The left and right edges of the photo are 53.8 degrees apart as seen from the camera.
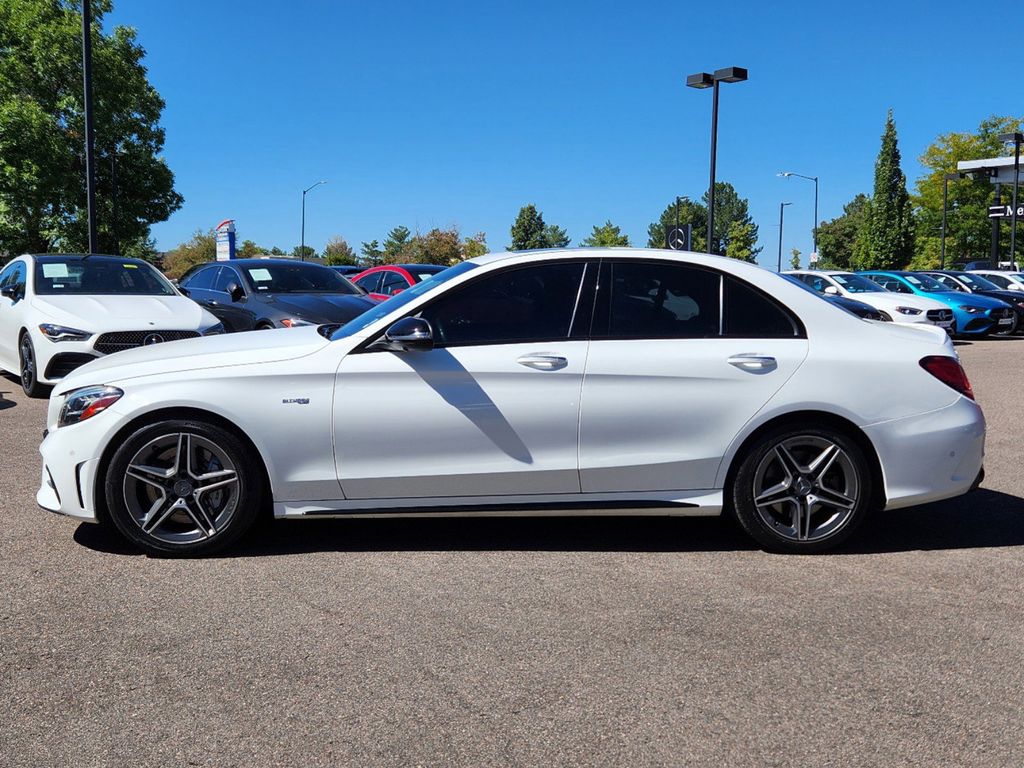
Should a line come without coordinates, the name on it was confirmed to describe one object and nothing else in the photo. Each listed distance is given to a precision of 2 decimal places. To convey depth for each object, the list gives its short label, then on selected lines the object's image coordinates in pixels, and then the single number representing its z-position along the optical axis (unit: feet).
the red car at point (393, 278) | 52.75
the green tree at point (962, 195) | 208.13
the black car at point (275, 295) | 38.14
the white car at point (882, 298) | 65.62
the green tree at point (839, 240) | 408.67
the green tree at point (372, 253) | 343.05
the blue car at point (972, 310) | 69.15
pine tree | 245.04
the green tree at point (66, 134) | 126.11
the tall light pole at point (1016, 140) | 113.91
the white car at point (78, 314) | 33.27
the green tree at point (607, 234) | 357.61
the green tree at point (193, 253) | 256.11
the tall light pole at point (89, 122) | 67.00
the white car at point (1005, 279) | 91.61
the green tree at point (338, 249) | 316.40
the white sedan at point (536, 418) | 15.94
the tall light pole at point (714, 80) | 75.97
